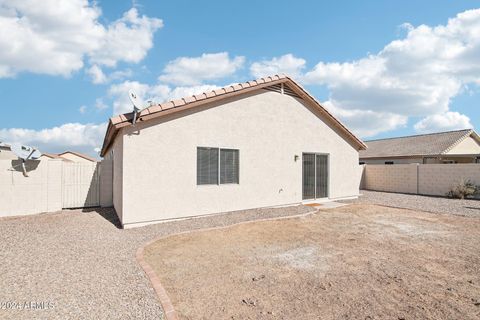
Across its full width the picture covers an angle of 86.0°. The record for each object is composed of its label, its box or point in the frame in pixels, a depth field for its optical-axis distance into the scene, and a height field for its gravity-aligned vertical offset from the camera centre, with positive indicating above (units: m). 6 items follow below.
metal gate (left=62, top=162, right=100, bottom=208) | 12.24 -1.18
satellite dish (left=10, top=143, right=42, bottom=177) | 10.89 +0.36
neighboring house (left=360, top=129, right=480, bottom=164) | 23.78 +1.12
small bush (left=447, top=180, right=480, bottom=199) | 16.31 -1.88
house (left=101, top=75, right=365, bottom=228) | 8.95 +0.32
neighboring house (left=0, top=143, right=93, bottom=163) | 42.57 +0.73
